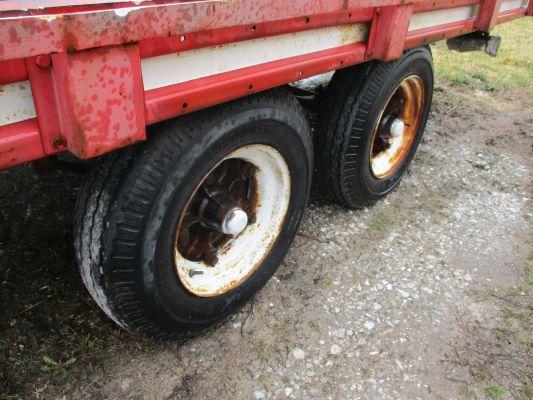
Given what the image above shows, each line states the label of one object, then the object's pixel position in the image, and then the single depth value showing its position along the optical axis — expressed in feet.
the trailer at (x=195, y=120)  3.72
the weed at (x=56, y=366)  6.03
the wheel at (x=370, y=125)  8.09
